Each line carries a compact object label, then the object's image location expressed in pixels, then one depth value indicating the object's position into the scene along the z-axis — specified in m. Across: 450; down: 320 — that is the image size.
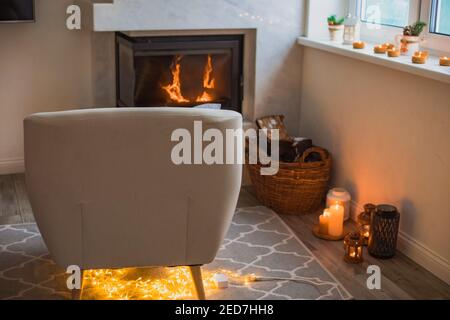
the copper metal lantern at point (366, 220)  3.55
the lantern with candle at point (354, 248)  3.32
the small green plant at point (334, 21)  4.20
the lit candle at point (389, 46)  3.70
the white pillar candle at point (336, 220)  3.60
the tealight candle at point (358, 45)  3.88
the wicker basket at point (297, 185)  3.87
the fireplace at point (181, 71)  4.24
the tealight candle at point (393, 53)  3.57
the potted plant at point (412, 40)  3.64
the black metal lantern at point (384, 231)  3.34
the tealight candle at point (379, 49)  3.71
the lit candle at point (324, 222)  3.62
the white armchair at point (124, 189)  2.46
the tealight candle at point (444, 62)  3.28
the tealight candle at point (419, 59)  3.35
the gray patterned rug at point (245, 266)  3.01
